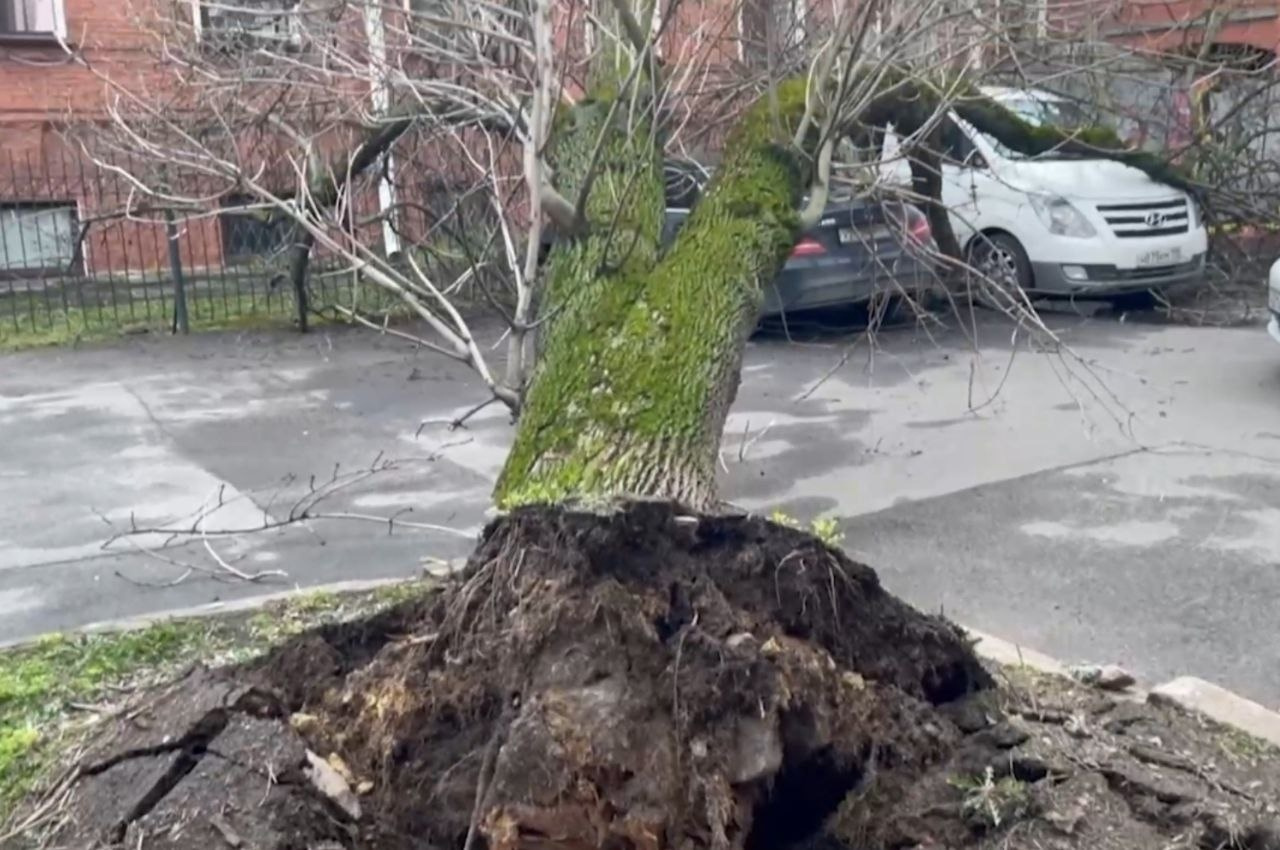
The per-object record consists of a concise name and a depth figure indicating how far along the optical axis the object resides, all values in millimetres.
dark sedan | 9570
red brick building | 11750
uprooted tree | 2971
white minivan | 12273
